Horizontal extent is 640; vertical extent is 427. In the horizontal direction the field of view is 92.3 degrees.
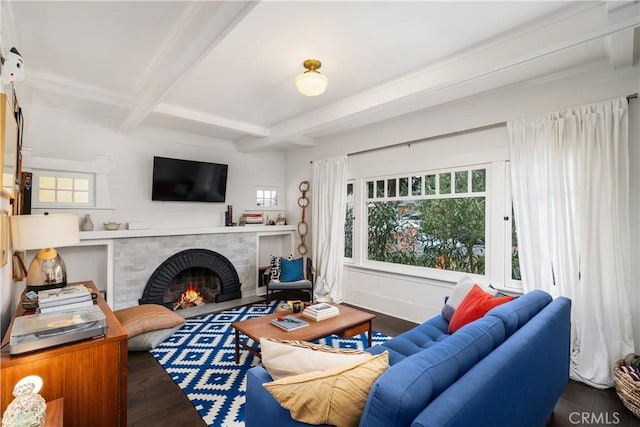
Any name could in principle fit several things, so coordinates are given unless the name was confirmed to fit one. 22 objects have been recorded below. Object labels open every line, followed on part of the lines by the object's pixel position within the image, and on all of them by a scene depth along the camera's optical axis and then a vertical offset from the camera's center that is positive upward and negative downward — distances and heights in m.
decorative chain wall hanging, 5.38 -0.06
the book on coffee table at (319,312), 2.79 -0.87
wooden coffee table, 2.45 -0.93
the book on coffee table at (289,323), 2.56 -0.90
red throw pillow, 2.21 -0.65
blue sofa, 0.96 -0.59
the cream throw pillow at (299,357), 1.25 -0.59
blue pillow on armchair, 4.59 -0.79
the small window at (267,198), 5.51 +0.36
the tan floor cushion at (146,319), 3.05 -1.06
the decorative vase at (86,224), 3.68 -0.09
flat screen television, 4.28 +0.54
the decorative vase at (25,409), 1.05 -0.68
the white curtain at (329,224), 4.68 -0.09
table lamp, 1.95 -0.15
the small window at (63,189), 3.50 +0.33
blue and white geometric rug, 2.16 -1.32
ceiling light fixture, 2.49 +1.12
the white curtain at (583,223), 2.44 -0.03
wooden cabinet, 1.35 -0.75
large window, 3.45 +0.00
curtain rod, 3.14 +0.97
